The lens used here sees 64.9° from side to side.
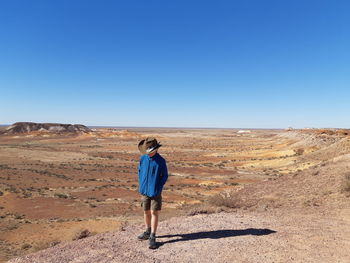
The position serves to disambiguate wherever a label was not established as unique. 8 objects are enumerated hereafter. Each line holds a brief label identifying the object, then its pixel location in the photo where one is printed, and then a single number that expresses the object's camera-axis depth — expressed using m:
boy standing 5.75
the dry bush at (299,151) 42.58
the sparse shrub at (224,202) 9.60
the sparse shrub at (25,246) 10.81
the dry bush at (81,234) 7.08
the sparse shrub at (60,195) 22.22
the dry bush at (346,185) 10.09
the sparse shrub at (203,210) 8.36
